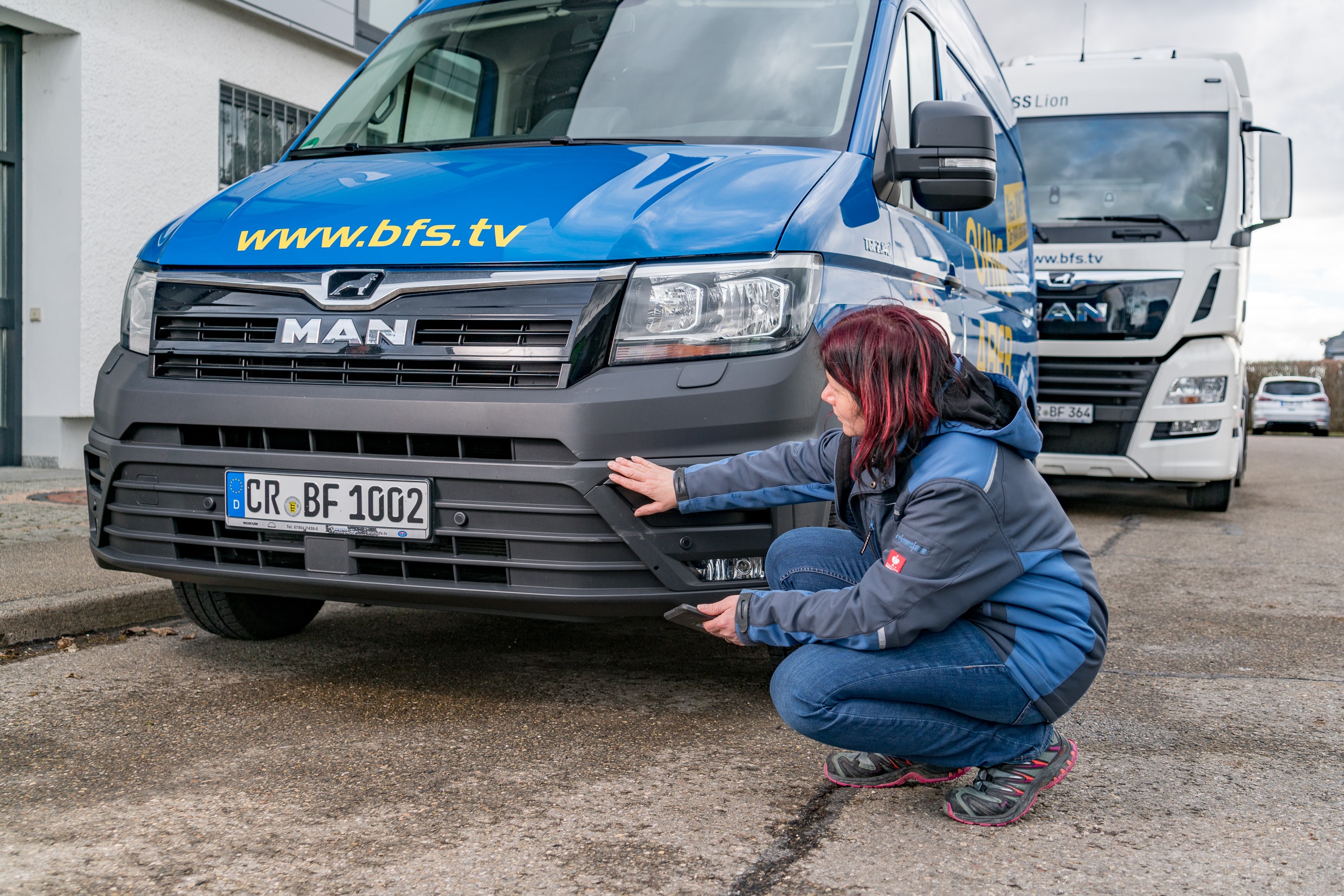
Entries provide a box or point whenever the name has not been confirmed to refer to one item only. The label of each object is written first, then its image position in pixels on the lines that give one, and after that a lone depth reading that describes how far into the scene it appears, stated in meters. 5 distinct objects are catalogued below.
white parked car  28.20
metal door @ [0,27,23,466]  7.79
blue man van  2.75
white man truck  8.28
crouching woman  2.31
